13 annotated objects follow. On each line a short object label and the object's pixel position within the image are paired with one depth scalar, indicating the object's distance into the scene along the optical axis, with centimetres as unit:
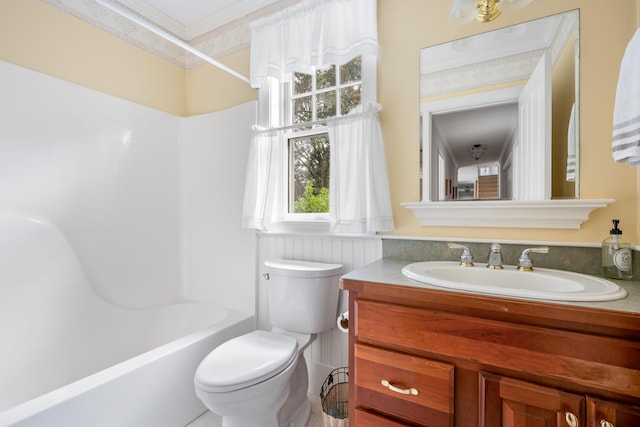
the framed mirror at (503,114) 119
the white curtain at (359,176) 147
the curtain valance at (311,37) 151
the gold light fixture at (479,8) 105
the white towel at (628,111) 73
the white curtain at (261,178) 181
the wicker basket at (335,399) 133
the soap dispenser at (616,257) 102
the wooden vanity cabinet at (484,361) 71
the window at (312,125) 173
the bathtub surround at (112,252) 142
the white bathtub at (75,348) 117
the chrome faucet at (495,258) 117
